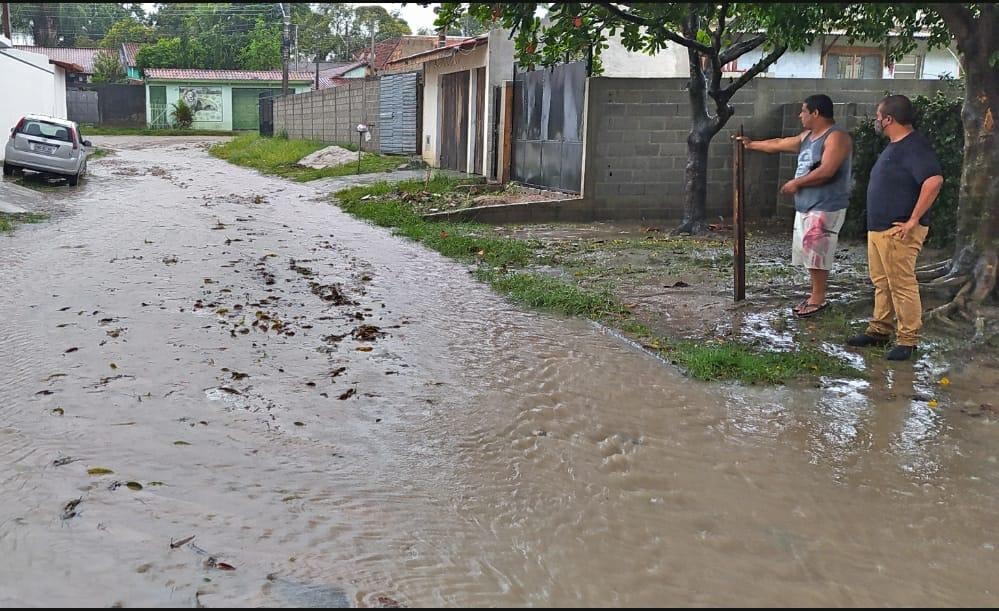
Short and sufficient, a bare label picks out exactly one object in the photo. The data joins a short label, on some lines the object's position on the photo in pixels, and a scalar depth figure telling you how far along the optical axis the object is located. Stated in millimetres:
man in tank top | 7117
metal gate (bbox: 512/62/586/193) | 14641
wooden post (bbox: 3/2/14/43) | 31522
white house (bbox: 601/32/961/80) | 19859
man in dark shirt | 6273
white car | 19266
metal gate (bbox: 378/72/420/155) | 25703
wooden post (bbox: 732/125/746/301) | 7445
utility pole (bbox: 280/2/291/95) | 43841
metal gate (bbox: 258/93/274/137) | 46009
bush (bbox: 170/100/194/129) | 48688
